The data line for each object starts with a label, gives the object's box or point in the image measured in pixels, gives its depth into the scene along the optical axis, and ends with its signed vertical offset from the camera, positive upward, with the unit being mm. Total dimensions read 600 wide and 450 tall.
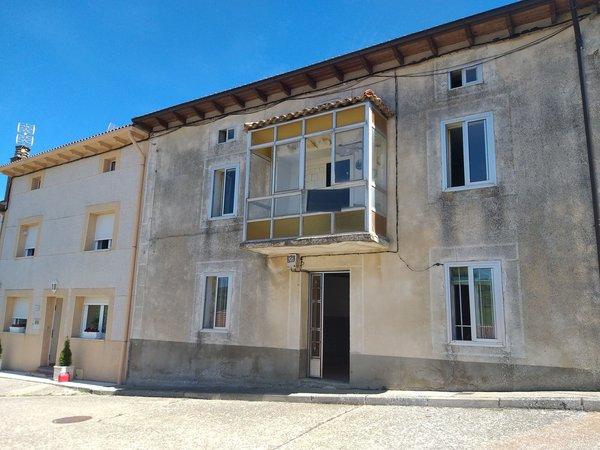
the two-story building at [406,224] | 8164 +2053
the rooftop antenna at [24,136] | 20188 +7563
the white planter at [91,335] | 14385 -396
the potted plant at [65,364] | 13859 -1240
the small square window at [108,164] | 15641 +5045
